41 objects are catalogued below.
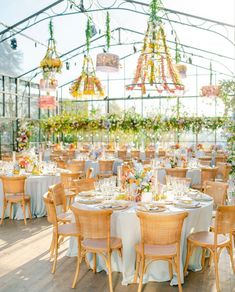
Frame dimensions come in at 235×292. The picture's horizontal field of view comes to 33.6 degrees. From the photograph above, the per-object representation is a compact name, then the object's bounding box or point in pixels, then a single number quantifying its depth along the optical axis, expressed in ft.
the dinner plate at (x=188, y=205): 15.14
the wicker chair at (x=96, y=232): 13.41
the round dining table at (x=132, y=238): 14.34
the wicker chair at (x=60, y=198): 17.54
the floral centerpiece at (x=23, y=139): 35.53
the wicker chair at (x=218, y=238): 13.94
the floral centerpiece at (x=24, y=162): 26.74
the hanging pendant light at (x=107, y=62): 24.11
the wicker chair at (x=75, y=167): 30.50
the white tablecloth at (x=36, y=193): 24.47
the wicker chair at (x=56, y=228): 15.31
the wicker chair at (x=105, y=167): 34.38
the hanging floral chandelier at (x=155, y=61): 17.87
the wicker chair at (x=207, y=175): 27.27
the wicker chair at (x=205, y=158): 38.70
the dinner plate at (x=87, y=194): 17.45
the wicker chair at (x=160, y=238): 12.82
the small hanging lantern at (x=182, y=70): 29.53
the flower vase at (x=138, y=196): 16.28
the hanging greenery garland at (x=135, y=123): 48.26
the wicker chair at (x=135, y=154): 43.34
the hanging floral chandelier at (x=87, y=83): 28.73
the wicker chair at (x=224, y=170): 29.94
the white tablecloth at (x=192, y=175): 29.12
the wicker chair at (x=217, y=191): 19.01
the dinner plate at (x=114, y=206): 14.96
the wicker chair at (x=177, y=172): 27.27
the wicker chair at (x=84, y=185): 19.57
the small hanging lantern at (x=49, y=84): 33.53
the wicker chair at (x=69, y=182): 23.94
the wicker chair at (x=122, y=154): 43.69
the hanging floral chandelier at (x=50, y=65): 28.96
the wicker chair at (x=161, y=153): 43.65
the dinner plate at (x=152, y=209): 14.41
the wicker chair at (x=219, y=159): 39.11
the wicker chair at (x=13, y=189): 22.78
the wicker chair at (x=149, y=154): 43.67
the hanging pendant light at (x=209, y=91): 39.81
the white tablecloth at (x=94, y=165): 36.50
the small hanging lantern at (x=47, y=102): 44.01
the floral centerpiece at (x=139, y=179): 16.15
